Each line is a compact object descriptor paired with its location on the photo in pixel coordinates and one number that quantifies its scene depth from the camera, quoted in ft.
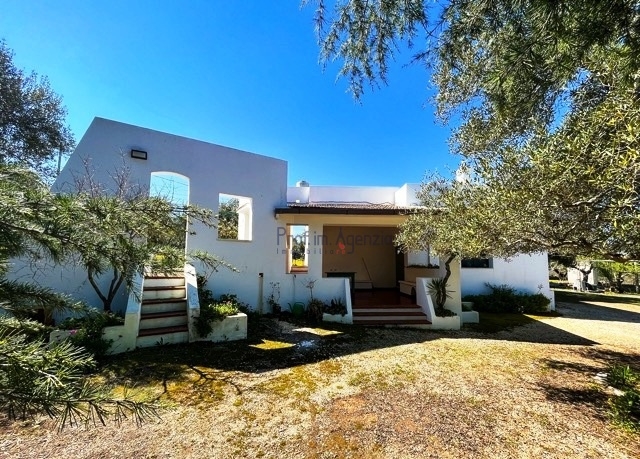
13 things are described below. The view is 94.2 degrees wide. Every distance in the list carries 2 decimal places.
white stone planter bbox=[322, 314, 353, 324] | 35.17
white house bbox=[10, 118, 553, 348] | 29.89
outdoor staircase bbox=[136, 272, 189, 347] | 25.50
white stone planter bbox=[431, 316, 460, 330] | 34.45
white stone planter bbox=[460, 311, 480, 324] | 38.40
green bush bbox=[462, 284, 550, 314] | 46.83
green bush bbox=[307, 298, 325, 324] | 35.35
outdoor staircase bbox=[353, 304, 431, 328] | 35.14
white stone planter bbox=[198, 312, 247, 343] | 27.22
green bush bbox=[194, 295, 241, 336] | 26.66
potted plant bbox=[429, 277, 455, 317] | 35.91
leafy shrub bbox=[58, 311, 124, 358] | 21.47
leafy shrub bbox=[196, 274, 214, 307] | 32.04
